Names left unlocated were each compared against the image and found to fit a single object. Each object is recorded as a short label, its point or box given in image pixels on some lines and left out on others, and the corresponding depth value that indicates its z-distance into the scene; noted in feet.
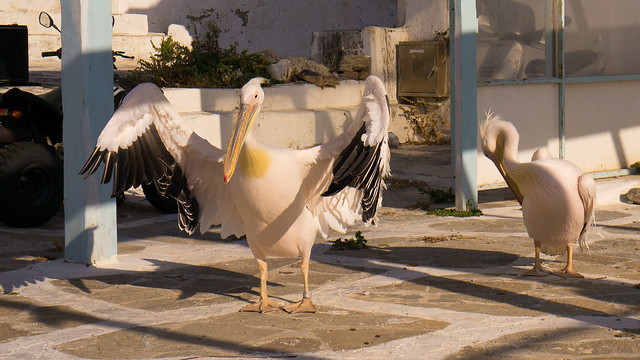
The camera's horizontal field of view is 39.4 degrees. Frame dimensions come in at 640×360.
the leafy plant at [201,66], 41.83
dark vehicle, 27.99
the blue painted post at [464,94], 30.35
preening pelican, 20.90
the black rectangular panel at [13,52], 31.50
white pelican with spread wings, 17.26
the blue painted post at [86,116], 23.32
